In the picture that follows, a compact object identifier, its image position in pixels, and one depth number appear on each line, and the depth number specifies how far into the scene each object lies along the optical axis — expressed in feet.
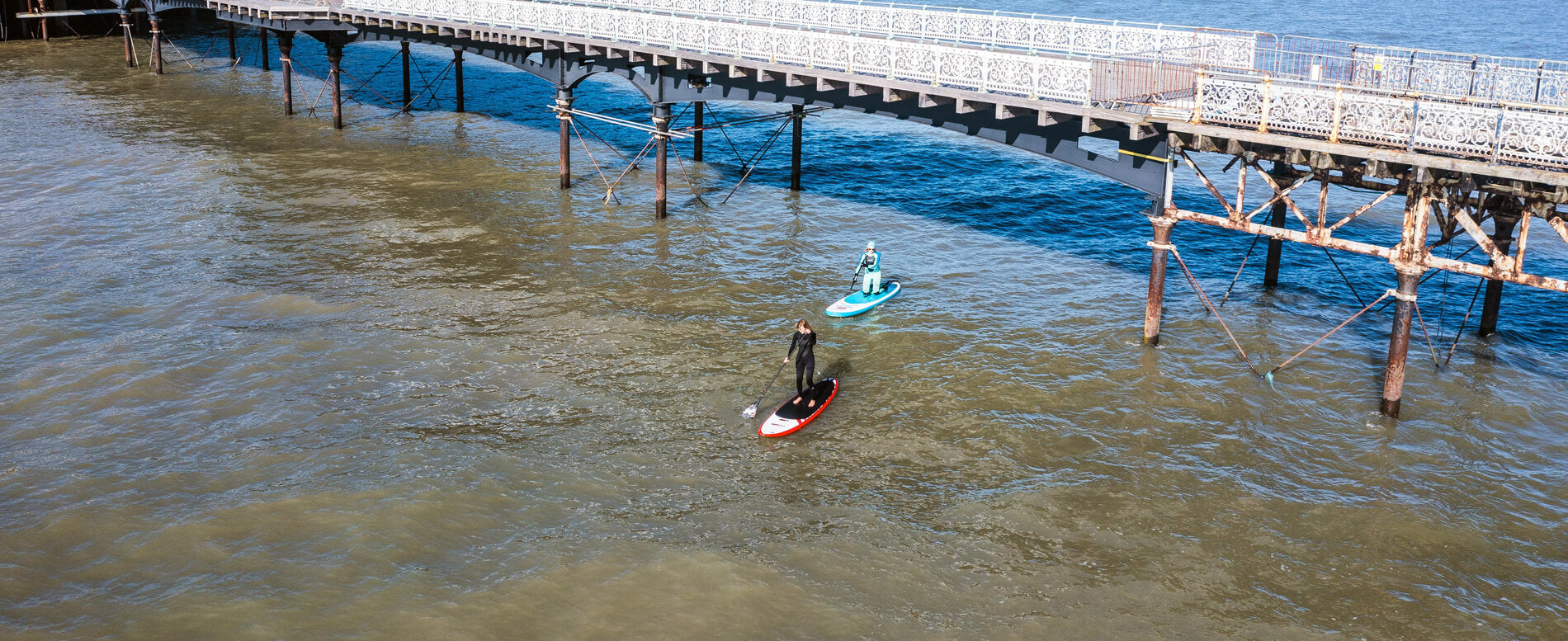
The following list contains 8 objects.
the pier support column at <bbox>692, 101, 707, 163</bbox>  137.90
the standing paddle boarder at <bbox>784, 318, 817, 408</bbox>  71.31
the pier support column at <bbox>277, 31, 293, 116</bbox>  154.40
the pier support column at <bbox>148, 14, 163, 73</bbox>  192.13
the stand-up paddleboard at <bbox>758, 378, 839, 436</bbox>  67.05
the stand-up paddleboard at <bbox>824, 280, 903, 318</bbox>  88.69
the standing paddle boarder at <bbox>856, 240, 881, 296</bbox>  90.22
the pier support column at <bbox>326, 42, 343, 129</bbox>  152.35
